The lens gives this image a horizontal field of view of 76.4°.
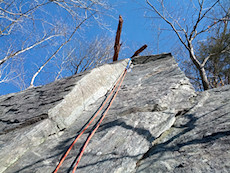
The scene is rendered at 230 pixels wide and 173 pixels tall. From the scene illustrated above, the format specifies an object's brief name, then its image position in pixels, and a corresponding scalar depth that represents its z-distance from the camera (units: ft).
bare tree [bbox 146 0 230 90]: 18.12
